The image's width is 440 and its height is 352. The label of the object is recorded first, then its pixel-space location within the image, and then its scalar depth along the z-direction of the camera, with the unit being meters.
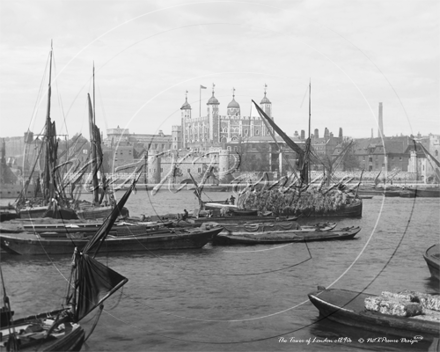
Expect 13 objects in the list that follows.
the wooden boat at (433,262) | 27.11
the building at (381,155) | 135.12
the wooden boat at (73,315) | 14.90
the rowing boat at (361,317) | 17.78
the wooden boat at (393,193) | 105.84
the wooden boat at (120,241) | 33.62
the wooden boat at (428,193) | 105.12
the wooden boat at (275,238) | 38.62
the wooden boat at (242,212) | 53.38
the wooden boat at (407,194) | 102.54
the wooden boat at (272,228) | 40.09
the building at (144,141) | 151.59
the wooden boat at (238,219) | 47.03
